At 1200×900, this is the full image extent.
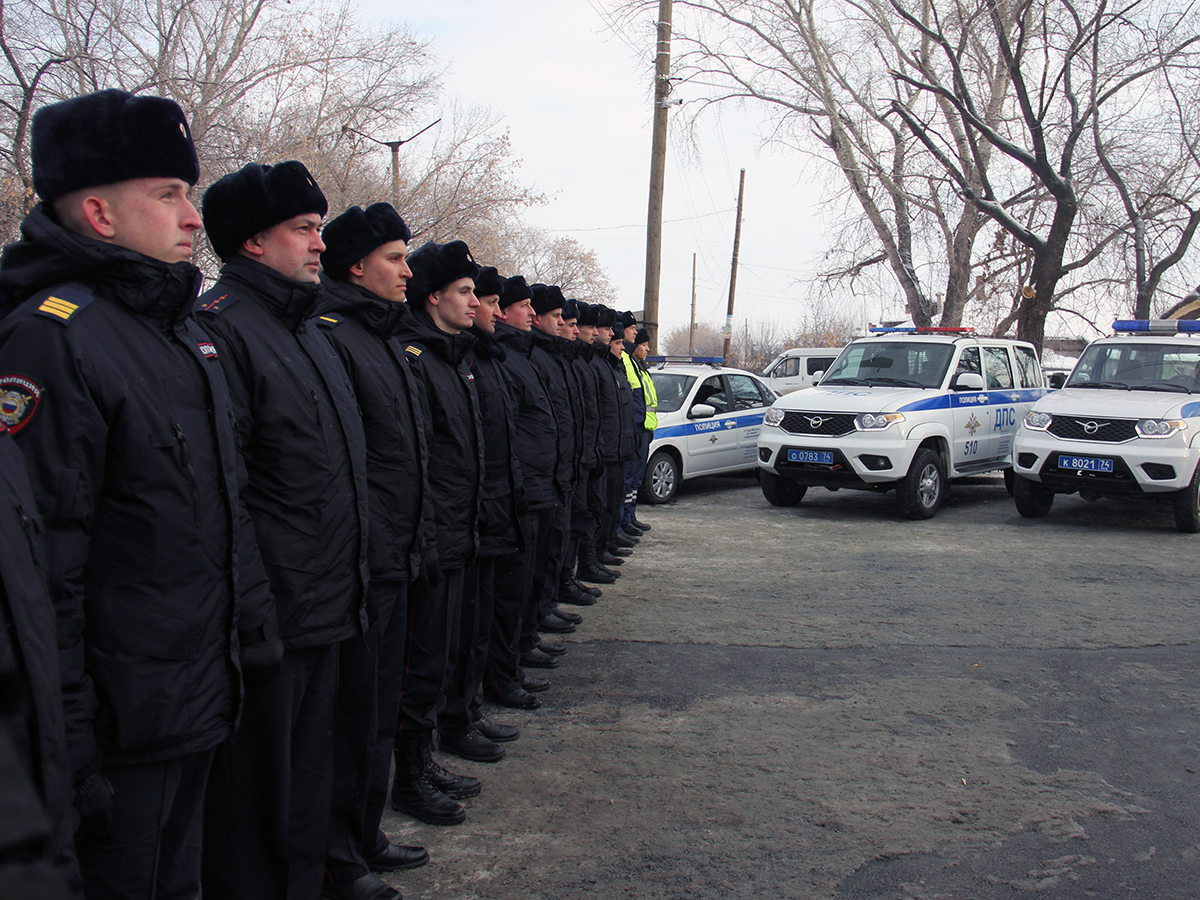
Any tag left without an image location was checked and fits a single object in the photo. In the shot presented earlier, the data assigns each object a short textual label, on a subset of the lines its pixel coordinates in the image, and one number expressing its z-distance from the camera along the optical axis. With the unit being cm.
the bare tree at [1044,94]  1741
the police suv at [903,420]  1049
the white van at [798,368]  2209
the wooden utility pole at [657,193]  1692
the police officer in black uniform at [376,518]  307
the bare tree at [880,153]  2186
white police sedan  1171
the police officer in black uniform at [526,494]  475
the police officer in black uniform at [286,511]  260
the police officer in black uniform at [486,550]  421
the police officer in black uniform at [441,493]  366
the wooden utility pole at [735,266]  3218
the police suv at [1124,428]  953
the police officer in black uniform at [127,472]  187
